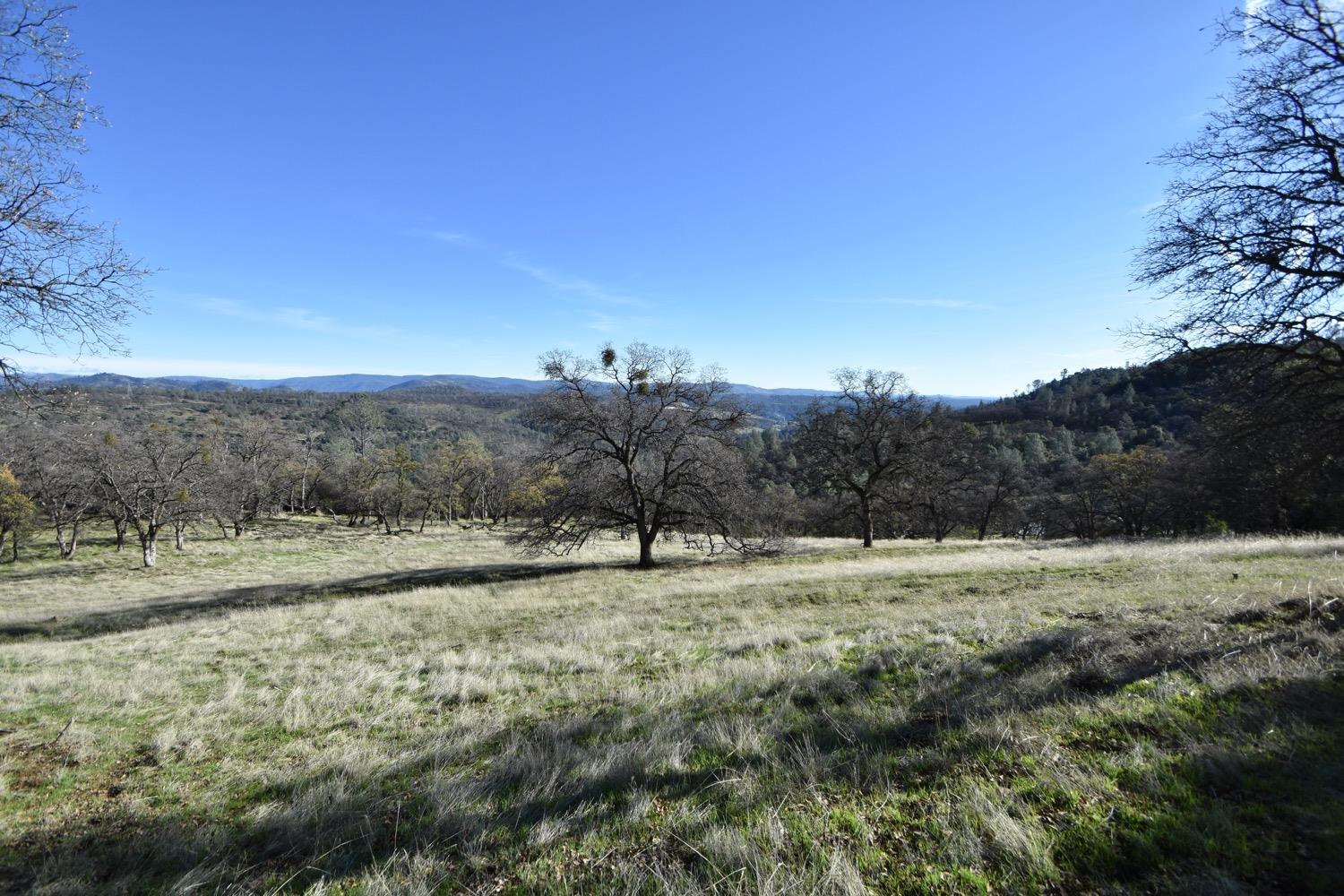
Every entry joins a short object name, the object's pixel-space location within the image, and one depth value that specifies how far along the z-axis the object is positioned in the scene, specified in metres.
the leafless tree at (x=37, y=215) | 6.69
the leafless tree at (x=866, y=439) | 30.12
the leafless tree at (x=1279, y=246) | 8.78
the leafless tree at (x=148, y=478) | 35.16
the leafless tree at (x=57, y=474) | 36.47
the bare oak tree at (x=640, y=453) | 23.39
